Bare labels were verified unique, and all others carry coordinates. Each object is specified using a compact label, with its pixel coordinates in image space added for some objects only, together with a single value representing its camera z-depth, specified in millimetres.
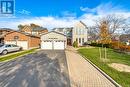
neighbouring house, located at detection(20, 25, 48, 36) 25356
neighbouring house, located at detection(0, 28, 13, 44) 17338
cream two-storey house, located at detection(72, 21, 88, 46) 19445
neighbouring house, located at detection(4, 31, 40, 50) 13740
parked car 9772
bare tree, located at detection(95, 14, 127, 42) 22438
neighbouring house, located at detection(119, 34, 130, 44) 24410
